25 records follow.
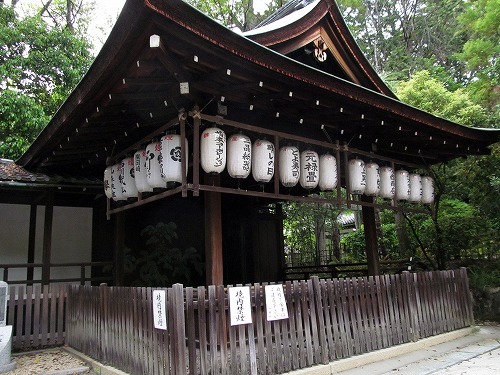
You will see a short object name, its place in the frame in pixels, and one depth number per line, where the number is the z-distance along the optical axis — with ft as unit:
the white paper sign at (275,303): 16.94
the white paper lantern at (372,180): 25.41
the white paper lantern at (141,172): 20.21
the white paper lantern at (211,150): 17.53
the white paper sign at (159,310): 15.12
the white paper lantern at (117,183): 23.13
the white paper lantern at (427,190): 29.43
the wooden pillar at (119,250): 28.32
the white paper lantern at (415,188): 28.35
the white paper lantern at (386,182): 26.32
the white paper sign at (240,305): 15.82
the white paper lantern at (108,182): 24.38
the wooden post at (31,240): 28.89
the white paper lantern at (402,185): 27.55
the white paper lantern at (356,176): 24.32
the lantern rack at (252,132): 17.15
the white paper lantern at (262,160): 19.52
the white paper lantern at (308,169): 21.68
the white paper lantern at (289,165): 20.80
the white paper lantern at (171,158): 17.67
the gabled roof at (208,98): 14.11
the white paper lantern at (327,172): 22.71
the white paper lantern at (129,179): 22.15
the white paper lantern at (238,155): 18.45
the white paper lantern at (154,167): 18.88
